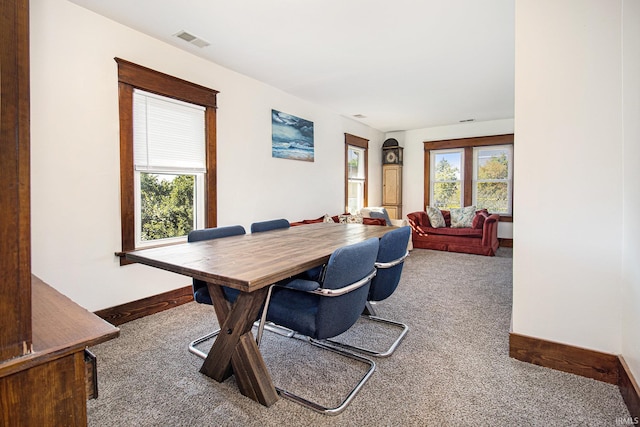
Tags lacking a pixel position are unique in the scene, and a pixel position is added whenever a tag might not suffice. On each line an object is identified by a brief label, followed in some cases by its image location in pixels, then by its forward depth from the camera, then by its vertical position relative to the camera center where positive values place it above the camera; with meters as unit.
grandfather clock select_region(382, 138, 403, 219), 7.41 +0.72
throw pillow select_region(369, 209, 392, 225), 5.92 -0.13
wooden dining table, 1.49 -0.31
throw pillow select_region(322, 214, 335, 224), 5.32 -0.17
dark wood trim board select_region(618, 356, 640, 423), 1.52 -0.90
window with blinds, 3.03 +0.41
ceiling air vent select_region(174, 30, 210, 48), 2.96 +1.58
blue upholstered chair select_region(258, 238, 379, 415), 1.62 -0.52
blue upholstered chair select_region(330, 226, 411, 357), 2.22 -0.43
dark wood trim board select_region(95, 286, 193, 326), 2.79 -0.90
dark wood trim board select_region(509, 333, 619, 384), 1.85 -0.90
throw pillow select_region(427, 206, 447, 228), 6.31 -0.20
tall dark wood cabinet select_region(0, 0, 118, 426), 0.63 -0.16
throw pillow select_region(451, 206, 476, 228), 6.25 -0.18
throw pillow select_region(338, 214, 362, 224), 5.55 -0.18
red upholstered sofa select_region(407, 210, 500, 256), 5.56 -0.50
